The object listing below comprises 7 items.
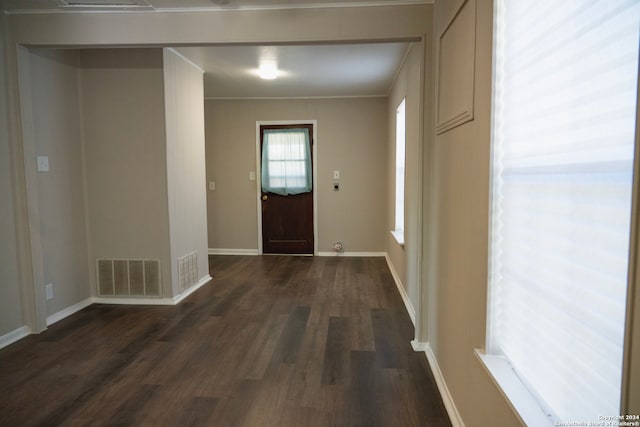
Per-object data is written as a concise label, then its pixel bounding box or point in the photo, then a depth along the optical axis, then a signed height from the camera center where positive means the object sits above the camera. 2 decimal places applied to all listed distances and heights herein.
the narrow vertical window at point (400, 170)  4.61 +0.12
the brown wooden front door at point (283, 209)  6.25 -0.45
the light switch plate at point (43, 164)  3.22 +0.15
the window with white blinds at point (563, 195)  0.85 -0.04
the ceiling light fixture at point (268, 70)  4.25 +1.27
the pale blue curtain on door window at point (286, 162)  6.21 +0.30
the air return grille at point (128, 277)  3.85 -0.94
